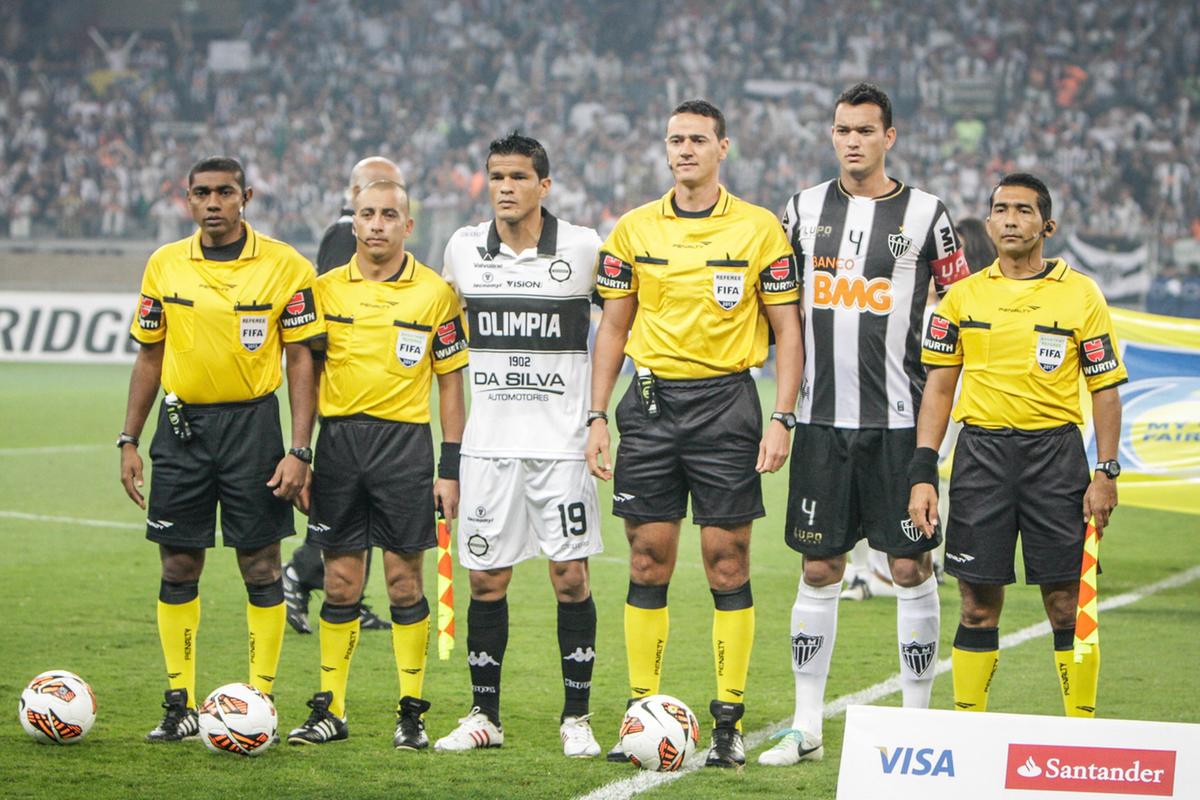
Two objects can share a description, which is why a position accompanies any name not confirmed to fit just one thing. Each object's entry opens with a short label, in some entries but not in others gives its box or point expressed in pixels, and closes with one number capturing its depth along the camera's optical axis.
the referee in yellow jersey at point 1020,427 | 10.38
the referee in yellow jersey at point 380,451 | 11.49
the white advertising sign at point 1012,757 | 7.94
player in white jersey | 11.35
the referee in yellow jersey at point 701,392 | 10.97
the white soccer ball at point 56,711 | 11.07
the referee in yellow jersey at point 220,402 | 11.38
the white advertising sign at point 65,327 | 40.78
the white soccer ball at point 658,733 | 10.58
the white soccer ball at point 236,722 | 10.85
